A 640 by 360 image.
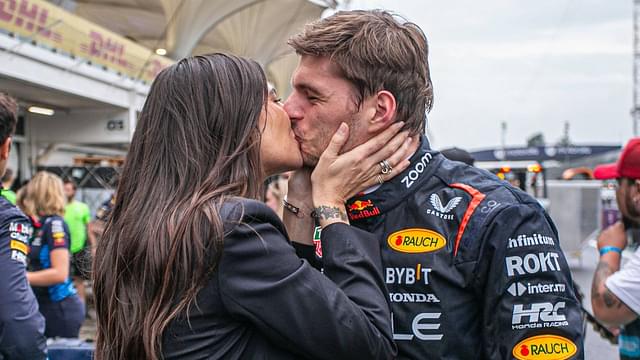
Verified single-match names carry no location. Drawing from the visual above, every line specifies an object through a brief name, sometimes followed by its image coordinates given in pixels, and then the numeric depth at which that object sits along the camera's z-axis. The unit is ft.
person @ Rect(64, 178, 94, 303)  23.39
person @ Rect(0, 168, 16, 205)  21.07
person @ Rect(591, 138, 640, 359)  8.61
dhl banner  35.44
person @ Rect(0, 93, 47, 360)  8.29
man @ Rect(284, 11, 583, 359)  4.51
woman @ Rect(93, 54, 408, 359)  4.36
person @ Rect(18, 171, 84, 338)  14.16
